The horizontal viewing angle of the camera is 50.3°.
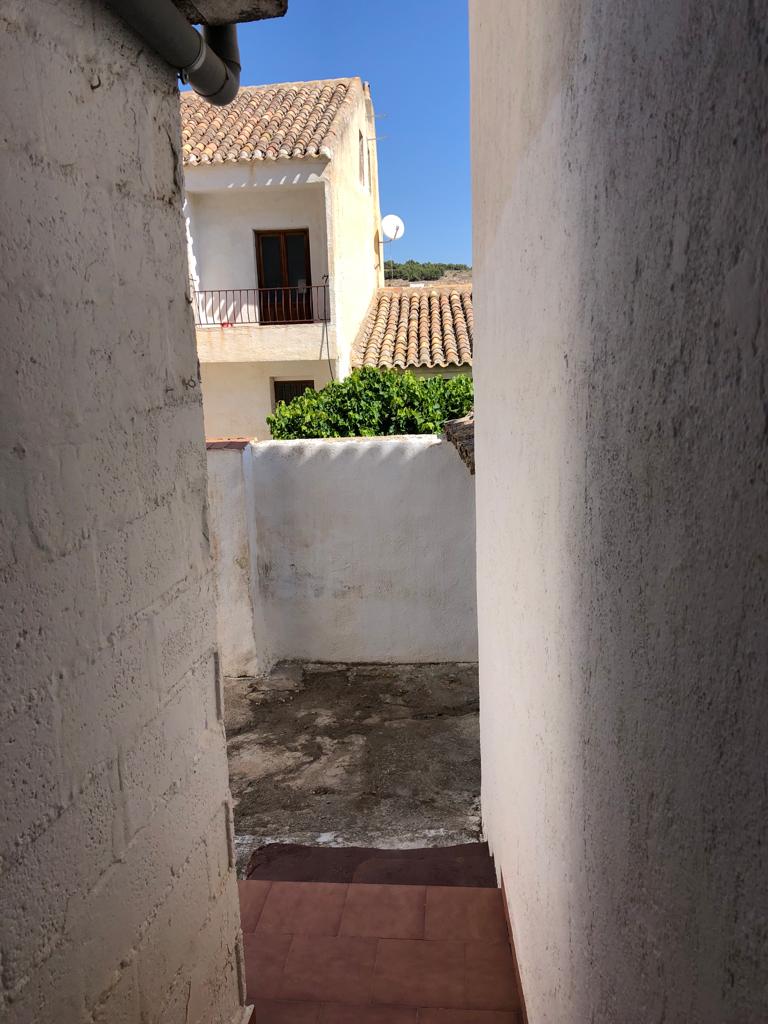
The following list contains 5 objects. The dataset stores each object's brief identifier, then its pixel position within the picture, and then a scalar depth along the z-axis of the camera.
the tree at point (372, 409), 8.45
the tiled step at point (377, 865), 3.83
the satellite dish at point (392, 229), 17.11
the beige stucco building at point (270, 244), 12.39
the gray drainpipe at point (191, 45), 1.68
